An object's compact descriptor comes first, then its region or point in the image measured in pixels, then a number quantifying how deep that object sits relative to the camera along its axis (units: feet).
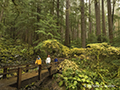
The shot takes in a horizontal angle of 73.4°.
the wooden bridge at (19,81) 14.53
